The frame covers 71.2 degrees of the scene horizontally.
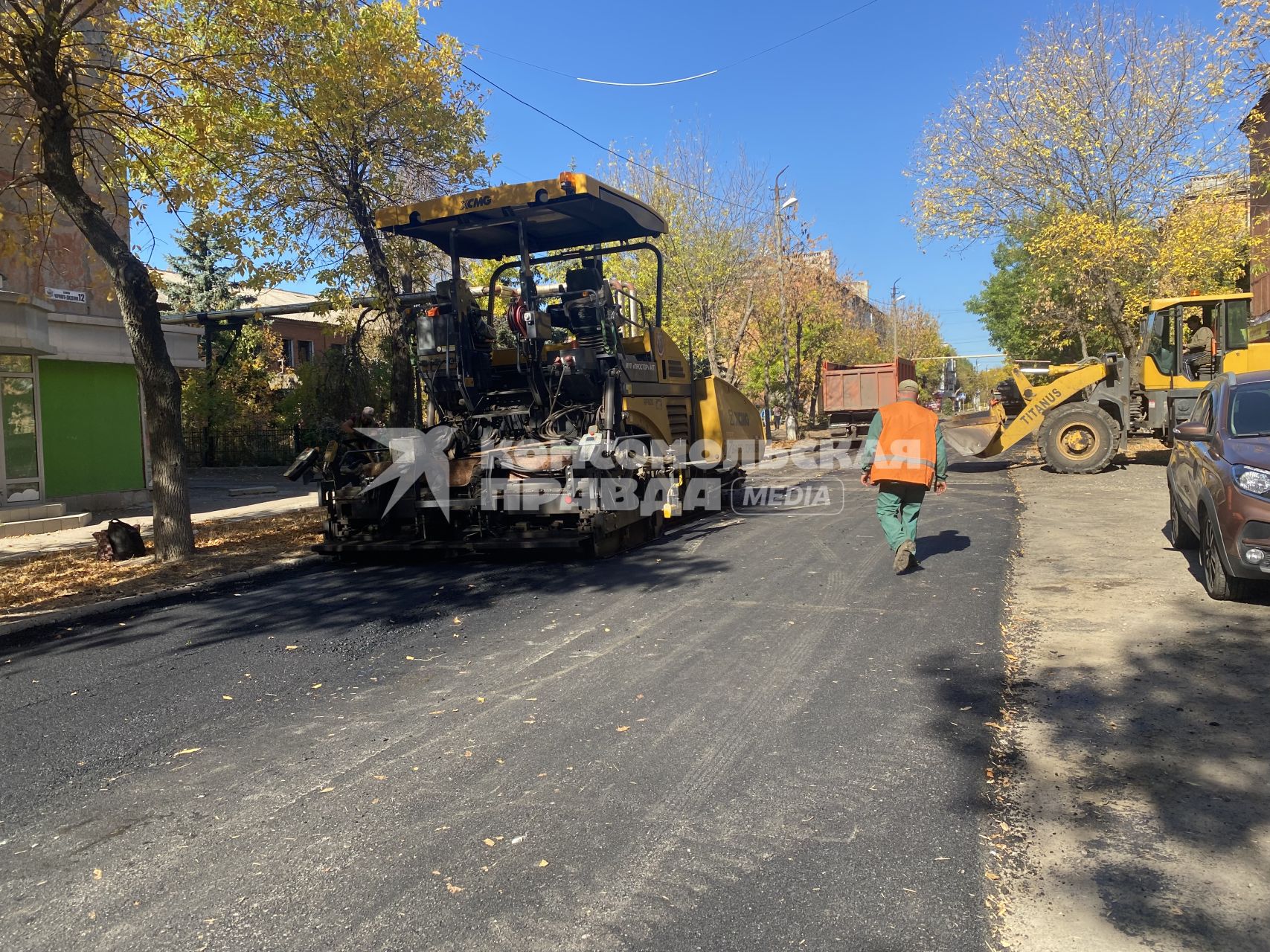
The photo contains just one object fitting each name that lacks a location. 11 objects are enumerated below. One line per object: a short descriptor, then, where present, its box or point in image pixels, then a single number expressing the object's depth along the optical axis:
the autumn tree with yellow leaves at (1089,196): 17.53
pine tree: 31.03
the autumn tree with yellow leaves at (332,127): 10.51
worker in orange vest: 7.51
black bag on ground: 9.53
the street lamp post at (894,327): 48.04
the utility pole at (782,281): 27.05
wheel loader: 14.61
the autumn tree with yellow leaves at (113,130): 8.27
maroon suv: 5.61
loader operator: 14.79
